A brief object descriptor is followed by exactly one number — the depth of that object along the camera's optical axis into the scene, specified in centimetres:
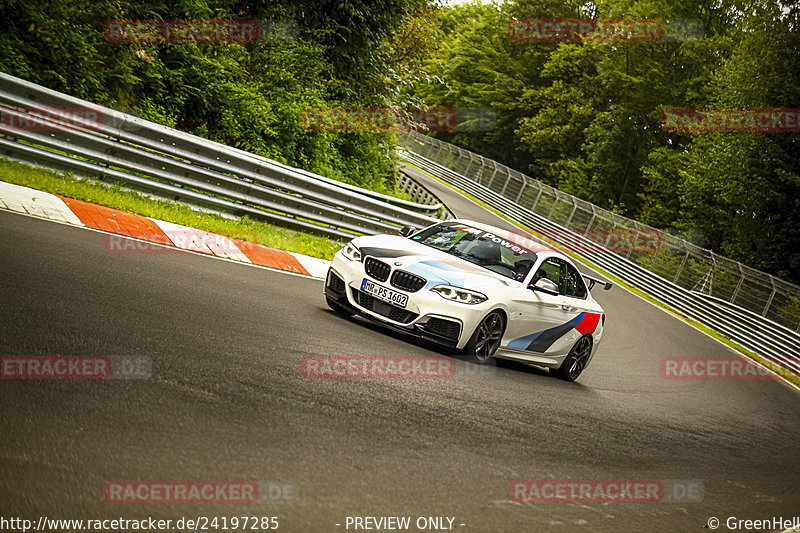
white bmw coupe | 1662
